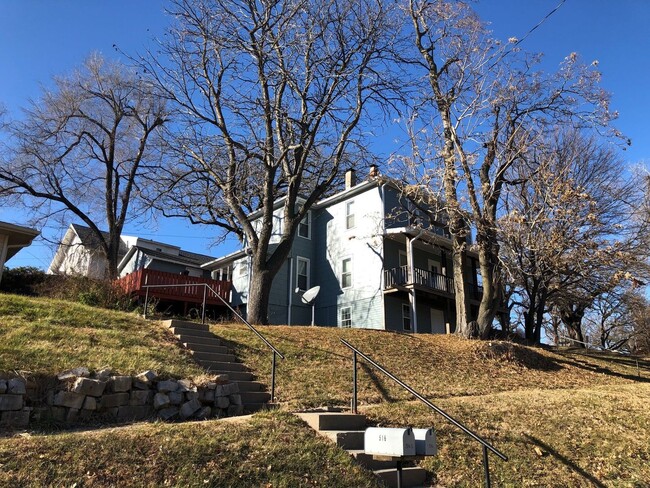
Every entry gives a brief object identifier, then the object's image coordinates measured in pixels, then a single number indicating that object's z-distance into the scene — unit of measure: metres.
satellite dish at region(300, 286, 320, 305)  22.92
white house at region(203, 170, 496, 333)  23.73
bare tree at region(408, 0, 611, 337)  15.80
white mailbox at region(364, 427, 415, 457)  5.39
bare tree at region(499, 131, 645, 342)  13.86
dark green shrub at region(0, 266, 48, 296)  19.79
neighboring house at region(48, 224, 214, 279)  31.11
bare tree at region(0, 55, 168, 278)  25.11
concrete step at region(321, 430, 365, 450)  6.95
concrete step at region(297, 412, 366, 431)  7.44
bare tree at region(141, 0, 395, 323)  15.67
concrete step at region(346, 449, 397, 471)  6.55
